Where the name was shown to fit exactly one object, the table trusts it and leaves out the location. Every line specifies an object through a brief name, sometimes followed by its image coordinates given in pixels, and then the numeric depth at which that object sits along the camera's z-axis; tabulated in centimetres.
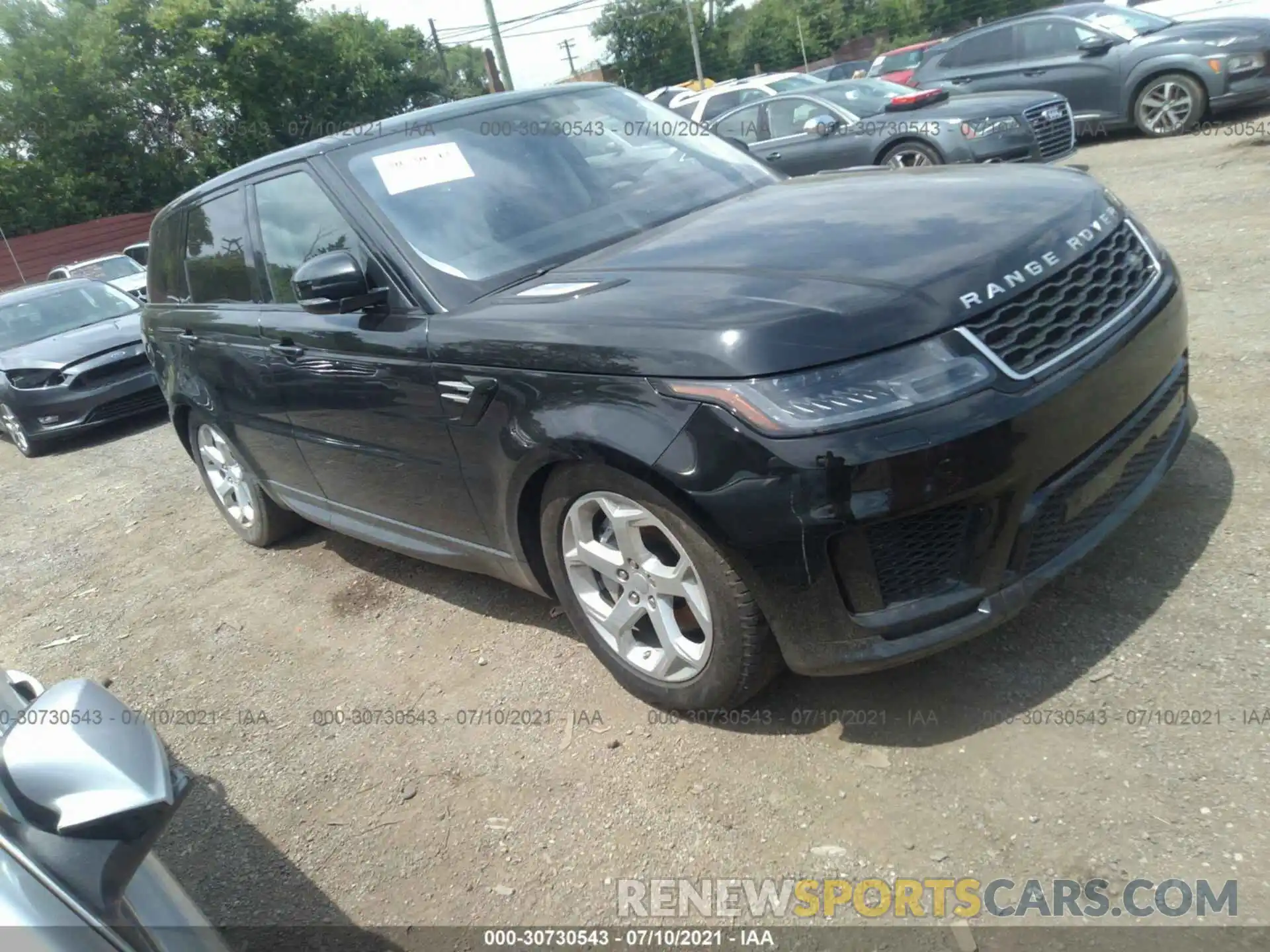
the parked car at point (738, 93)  1231
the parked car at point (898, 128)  927
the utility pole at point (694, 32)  3434
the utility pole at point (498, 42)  2020
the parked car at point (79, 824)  144
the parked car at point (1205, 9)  1088
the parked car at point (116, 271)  1398
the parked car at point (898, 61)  2211
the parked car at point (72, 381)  882
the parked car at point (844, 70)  2769
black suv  233
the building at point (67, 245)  2775
